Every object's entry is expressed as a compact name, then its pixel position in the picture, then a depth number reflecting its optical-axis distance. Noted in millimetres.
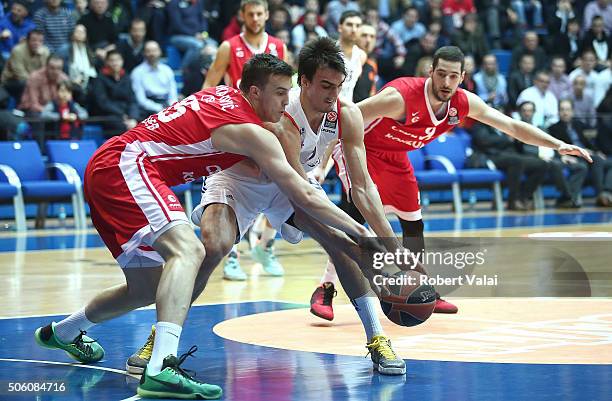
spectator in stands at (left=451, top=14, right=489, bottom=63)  20048
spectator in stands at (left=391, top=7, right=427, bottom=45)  20094
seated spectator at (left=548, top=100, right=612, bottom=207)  18156
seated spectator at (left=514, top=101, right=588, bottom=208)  17688
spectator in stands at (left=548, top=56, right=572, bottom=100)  19344
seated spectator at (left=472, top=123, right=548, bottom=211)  17531
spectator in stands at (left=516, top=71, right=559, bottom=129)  18344
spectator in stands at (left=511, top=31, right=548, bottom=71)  20438
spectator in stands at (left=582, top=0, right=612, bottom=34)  22125
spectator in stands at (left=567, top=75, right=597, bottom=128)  19277
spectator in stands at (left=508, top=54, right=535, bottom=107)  19078
